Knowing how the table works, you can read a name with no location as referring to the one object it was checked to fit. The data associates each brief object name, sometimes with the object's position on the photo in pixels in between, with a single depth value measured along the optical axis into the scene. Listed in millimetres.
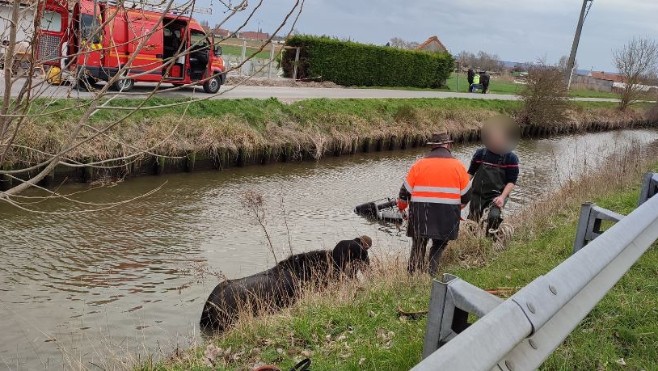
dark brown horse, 6703
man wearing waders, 8273
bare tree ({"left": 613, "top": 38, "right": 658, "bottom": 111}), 40188
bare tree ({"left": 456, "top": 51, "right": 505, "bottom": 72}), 66188
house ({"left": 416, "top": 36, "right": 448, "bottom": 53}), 57531
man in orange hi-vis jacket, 6871
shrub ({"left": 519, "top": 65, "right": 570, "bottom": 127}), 28844
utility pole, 43375
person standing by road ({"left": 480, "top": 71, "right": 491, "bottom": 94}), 39309
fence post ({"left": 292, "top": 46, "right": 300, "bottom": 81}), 30577
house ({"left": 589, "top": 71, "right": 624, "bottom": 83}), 87862
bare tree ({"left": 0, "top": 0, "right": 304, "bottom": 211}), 3100
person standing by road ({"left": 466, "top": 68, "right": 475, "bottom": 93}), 39753
